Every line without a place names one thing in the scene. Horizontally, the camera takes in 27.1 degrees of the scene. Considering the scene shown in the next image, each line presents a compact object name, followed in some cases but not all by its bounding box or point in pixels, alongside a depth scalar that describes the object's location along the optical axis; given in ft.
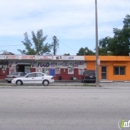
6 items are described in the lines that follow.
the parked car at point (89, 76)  107.76
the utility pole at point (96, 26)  89.51
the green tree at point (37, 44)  265.34
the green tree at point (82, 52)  293.64
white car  90.99
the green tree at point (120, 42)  187.01
